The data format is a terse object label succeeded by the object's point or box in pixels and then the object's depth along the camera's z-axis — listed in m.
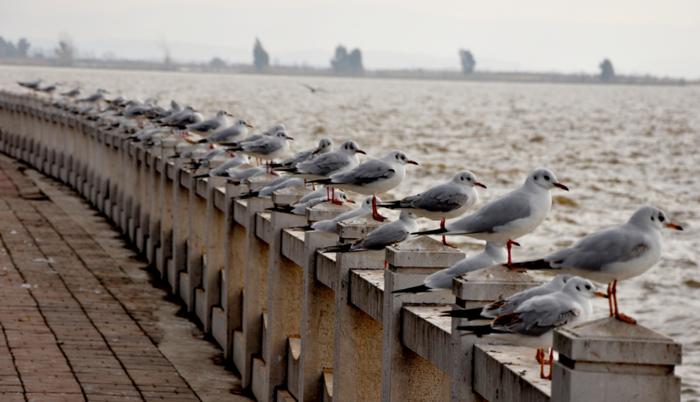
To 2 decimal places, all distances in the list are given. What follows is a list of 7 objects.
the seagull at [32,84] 48.22
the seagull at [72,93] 42.68
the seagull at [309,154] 13.34
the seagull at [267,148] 15.66
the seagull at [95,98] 37.41
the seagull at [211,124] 20.34
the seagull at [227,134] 17.53
